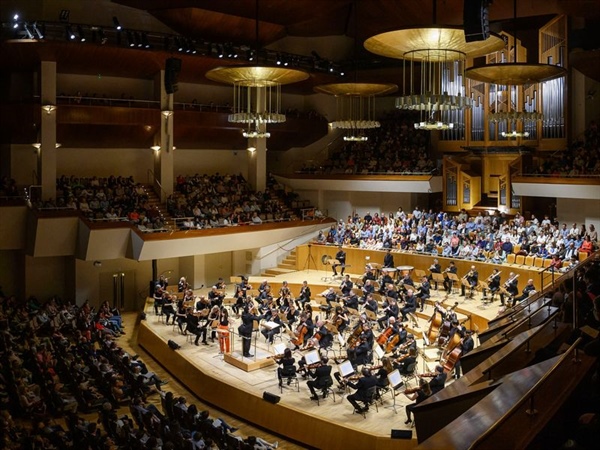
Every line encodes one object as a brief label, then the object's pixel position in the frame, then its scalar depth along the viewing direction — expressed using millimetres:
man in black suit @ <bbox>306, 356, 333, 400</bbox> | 11633
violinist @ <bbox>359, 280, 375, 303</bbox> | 16527
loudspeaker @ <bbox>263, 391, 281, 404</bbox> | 11750
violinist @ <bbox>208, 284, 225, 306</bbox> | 16178
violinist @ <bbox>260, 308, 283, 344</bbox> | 14539
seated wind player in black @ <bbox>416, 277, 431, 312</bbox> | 17000
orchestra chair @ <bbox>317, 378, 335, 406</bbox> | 11703
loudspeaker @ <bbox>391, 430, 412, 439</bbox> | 9836
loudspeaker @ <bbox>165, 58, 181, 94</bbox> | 20161
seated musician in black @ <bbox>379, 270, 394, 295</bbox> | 17000
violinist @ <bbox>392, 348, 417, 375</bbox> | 11945
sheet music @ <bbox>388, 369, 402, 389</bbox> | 10211
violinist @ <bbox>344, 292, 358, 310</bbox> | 15467
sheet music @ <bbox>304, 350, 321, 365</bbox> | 11727
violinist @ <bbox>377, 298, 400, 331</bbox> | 14266
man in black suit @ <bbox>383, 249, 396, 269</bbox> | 19719
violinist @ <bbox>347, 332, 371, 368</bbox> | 12172
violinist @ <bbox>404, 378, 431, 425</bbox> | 9695
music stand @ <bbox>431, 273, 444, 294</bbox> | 17744
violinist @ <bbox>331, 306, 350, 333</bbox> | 14016
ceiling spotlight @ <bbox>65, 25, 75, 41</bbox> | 18203
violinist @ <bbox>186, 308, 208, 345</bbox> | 15398
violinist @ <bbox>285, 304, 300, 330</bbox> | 14875
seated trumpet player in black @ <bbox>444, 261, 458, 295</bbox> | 18377
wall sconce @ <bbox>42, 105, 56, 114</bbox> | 19203
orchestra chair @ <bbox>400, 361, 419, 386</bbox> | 12164
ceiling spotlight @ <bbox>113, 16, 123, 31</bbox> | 19034
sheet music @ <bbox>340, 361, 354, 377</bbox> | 10914
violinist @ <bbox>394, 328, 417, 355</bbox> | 12186
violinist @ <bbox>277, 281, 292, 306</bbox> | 16286
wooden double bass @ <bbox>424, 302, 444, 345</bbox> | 14055
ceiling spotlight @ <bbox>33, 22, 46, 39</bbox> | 17969
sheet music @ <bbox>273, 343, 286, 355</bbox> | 12555
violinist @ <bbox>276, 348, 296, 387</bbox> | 12258
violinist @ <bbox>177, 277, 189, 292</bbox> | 18078
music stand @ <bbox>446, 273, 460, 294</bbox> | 17562
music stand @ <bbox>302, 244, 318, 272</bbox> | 22719
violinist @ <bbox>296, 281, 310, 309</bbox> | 17219
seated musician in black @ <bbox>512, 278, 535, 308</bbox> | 14864
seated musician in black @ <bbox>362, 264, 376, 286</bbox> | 17638
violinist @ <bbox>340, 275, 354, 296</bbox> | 16844
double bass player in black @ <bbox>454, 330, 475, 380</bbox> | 11539
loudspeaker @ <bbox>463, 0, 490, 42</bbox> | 9203
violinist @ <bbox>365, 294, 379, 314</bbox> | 14984
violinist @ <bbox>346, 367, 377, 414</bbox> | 10867
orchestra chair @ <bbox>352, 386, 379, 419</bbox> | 10950
